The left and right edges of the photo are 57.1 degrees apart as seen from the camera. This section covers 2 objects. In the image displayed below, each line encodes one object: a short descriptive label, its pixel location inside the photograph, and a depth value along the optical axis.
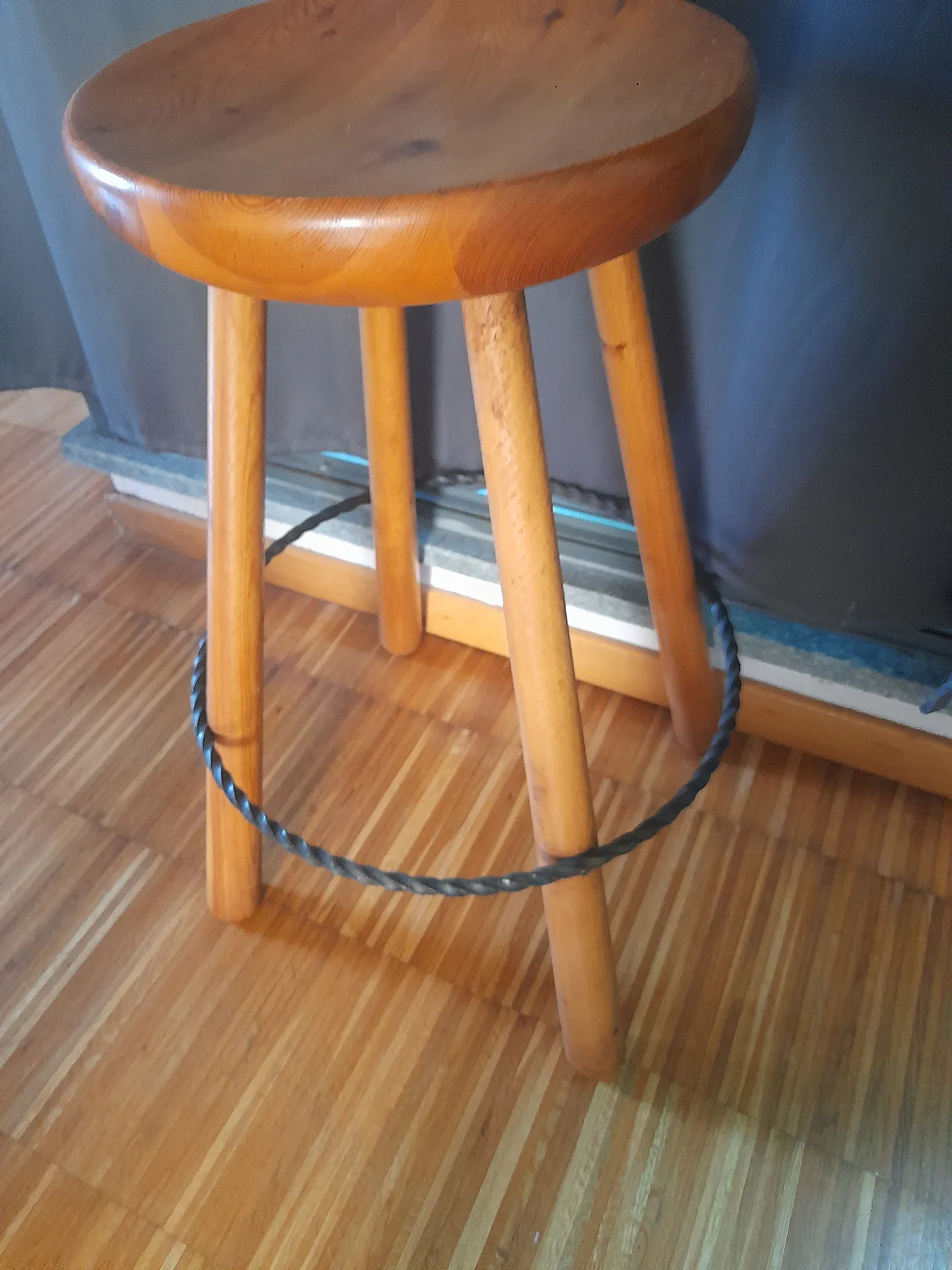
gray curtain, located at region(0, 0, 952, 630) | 0.49
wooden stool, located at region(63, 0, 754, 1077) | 0.32
